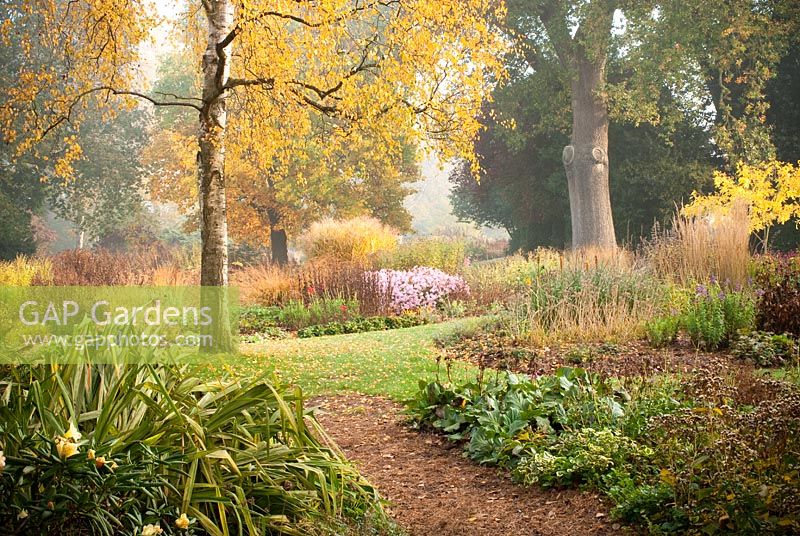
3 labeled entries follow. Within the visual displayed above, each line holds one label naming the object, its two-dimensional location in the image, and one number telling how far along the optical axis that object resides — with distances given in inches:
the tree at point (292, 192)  785.6
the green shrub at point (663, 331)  286.7
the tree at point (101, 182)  1016.9
